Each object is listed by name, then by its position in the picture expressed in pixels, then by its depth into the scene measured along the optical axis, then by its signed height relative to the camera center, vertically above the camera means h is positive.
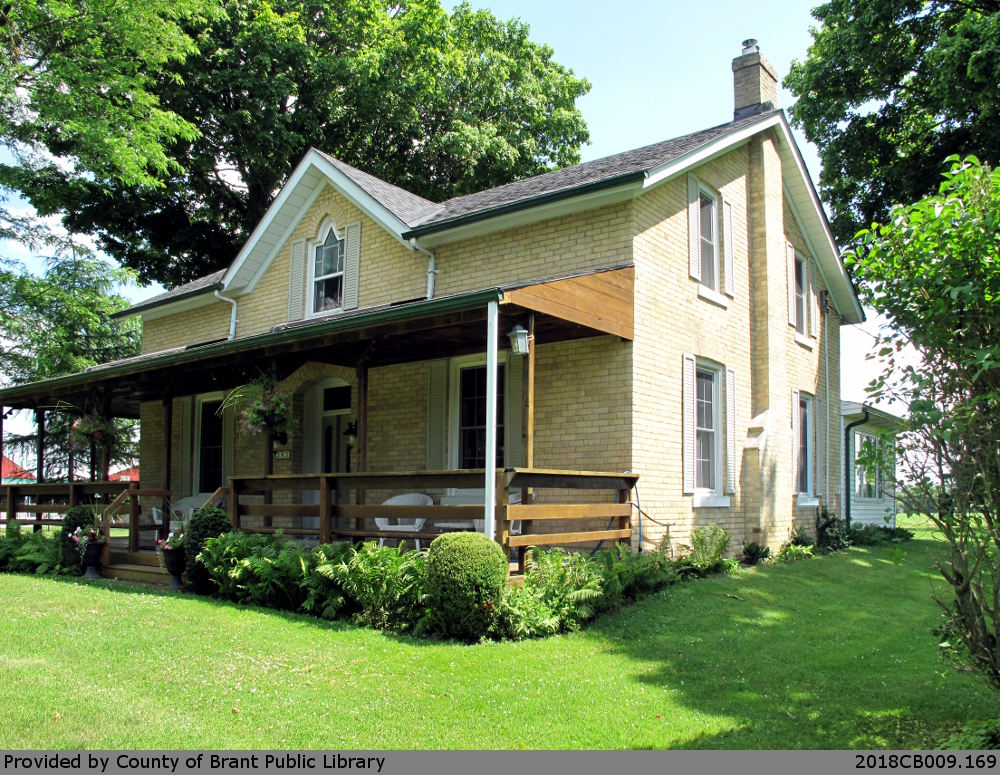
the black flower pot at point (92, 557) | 12.92 -1.63
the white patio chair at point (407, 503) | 12.32 -0.73
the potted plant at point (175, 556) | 11.41 -1.43
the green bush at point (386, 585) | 8.77 -1.42
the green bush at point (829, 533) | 16.08 -1.49
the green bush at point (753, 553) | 13.28 -1.53
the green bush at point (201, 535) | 11.00 -1.10
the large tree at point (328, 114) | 27.84 +12.21
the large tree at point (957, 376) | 4.95 +0.52
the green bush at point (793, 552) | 14.10 -1.65
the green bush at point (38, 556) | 13.73 -1.74
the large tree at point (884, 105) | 20.41 +9.44
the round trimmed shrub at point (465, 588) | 8.12 -1.31
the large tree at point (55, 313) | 23.98 +4.15
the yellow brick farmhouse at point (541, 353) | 10.91 +1.57
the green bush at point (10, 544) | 14.55 -1.63
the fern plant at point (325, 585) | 9.25 -1.50
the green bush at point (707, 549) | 11.50 -1.30
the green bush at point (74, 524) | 13.41 -1.16
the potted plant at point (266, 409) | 12.92 +0.70
